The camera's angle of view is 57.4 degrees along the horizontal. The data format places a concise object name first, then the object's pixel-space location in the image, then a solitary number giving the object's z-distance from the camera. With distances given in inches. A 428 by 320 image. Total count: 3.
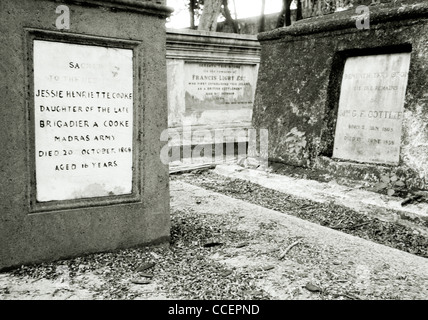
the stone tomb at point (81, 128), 80.7
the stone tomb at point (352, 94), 145.9
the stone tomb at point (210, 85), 257.9
